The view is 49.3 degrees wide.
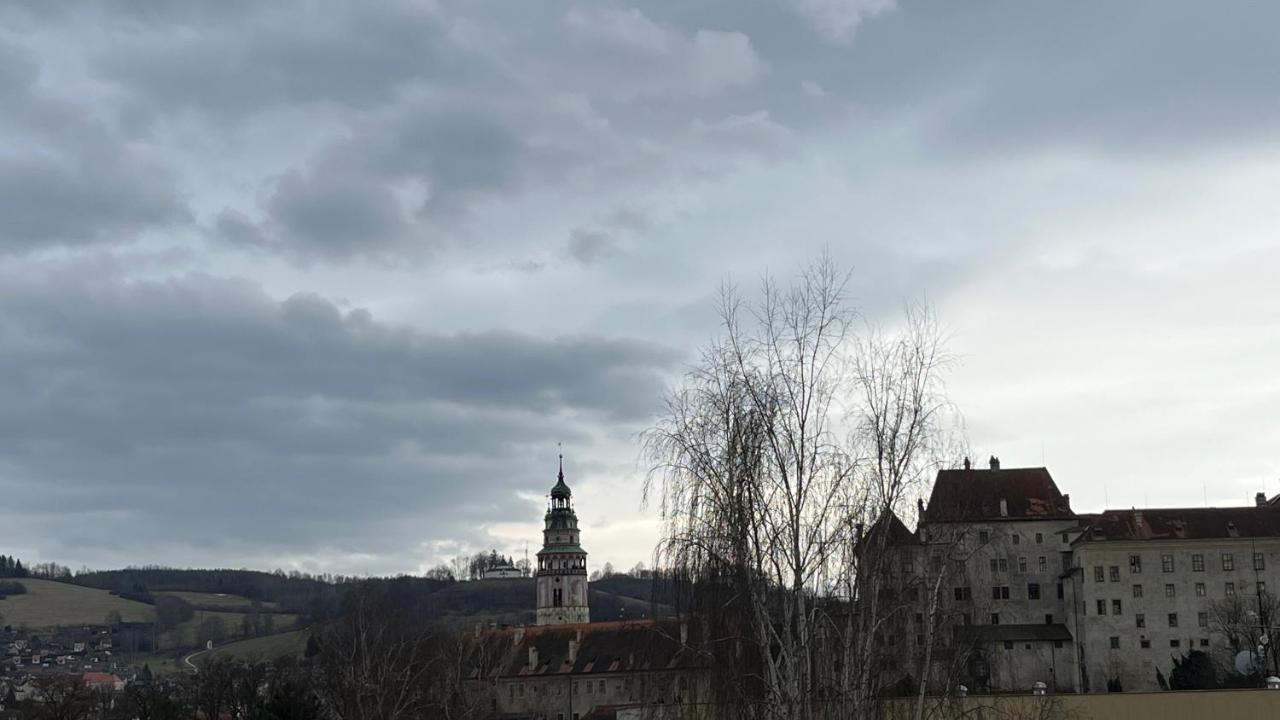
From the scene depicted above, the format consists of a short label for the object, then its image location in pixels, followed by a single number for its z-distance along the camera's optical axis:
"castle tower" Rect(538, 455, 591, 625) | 198.62
